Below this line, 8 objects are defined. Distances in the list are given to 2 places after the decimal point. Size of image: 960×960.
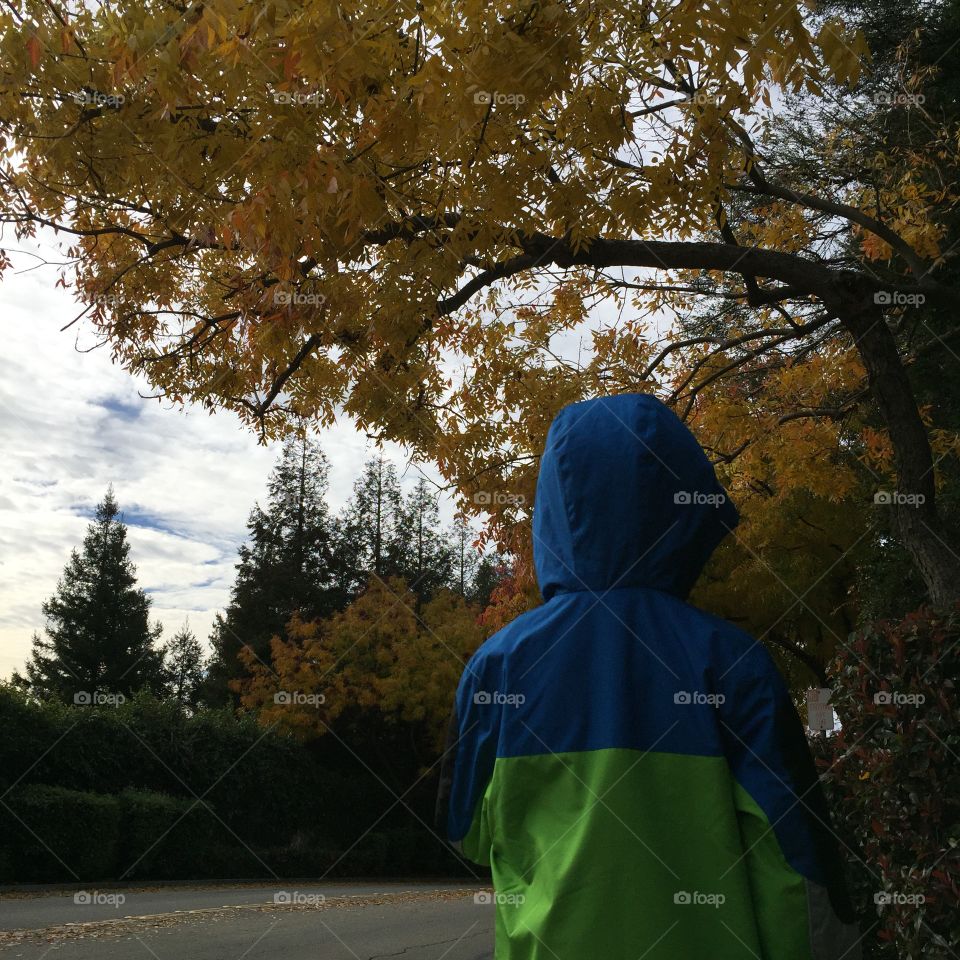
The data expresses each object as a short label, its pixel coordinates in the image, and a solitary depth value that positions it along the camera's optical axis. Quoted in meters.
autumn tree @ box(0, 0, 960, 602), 5.25
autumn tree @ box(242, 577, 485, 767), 25.45
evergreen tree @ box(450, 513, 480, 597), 46.66
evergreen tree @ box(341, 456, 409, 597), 40.69
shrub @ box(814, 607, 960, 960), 4.15
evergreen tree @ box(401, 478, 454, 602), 43.28
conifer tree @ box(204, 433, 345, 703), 36.44
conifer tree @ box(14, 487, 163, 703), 37.72
